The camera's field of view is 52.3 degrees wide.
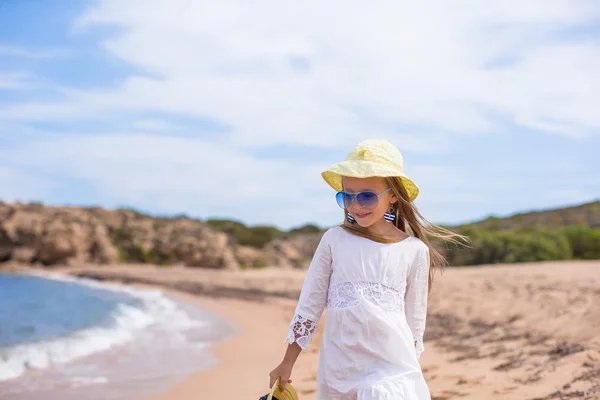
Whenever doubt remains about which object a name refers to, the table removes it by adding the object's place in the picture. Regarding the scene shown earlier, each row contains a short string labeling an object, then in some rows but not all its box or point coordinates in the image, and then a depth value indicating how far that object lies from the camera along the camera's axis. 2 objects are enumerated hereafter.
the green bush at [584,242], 24.52
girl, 2.35
